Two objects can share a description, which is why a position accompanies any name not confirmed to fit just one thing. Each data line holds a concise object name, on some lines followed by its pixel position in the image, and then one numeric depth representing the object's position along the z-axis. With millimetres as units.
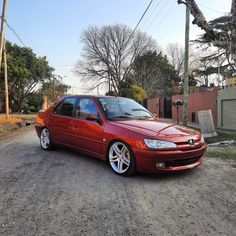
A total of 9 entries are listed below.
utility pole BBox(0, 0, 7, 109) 16128
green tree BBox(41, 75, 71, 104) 44369
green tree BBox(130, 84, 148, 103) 37812
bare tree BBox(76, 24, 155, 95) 43156
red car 4465
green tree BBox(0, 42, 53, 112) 35812
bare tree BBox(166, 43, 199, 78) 52000
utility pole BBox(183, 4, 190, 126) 13523
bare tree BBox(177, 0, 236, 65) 9047
